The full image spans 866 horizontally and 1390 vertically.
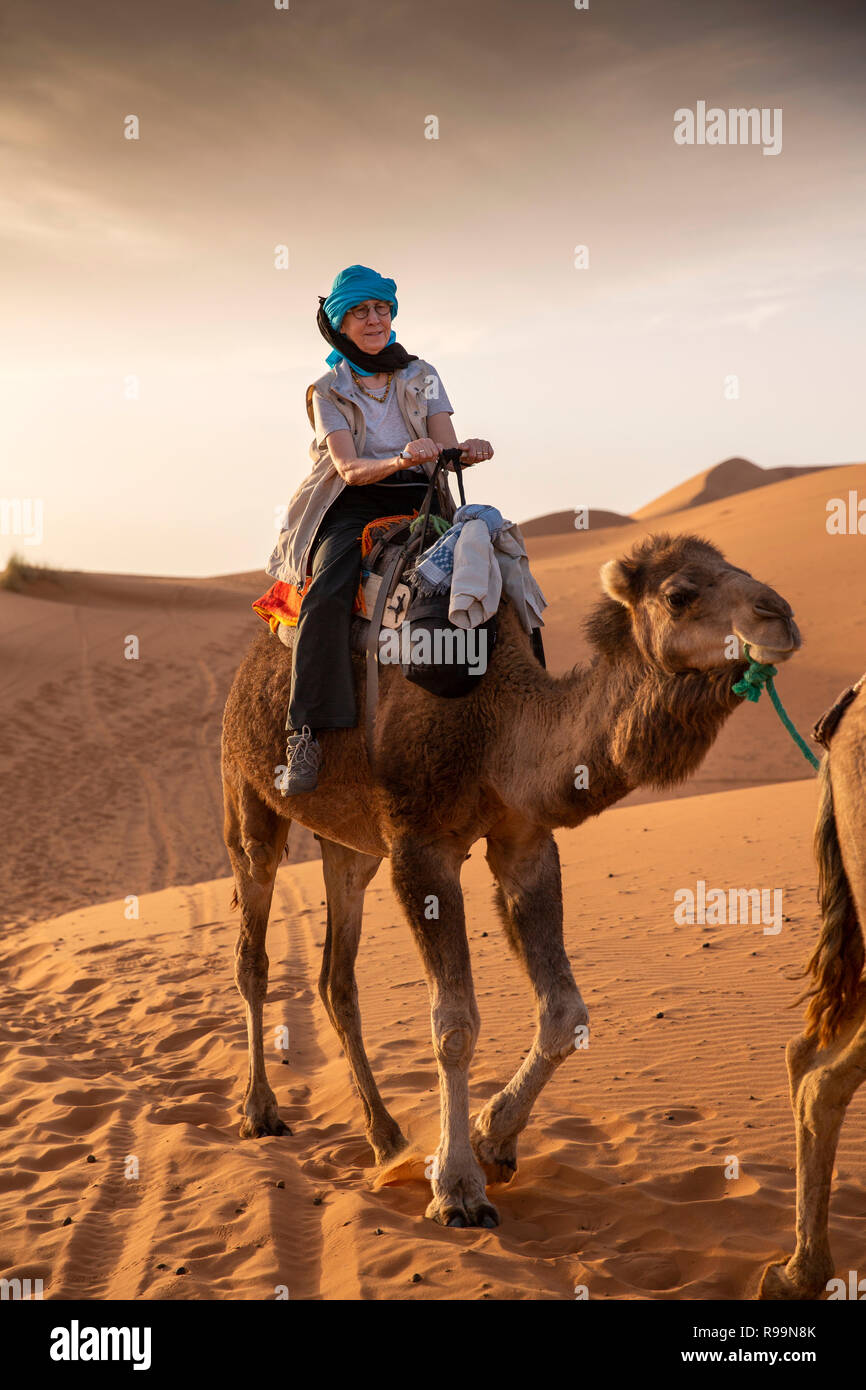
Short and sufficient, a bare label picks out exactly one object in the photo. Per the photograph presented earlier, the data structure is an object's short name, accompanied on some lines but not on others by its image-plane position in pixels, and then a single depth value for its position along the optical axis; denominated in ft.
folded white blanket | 15.21
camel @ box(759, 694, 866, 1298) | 12.92
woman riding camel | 17.07
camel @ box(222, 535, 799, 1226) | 13.24
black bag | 15.55
